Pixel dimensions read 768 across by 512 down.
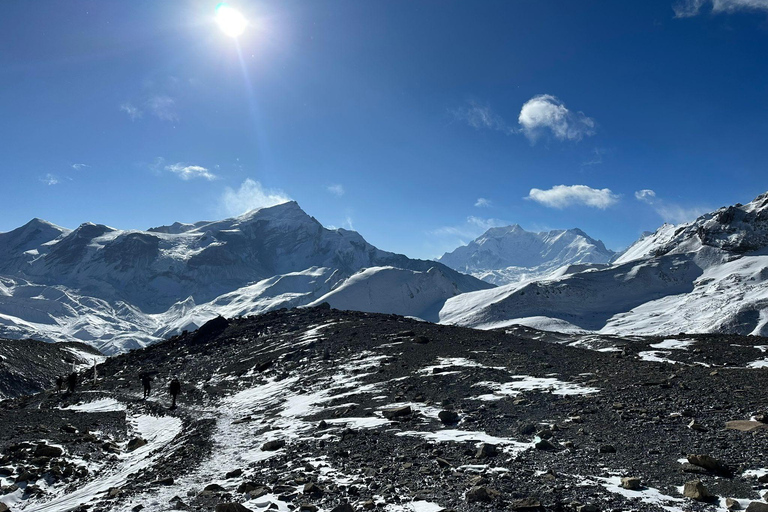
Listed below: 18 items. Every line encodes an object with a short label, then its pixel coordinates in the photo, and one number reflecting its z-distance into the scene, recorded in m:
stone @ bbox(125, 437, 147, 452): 22.54
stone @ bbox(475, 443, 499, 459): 13.33
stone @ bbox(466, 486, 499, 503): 10.23
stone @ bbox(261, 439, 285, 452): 17.45
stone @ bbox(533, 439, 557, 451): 13.30
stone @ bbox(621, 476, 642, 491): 10.12
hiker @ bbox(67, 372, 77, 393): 41.06
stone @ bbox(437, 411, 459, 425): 17.66
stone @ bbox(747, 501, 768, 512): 8.45
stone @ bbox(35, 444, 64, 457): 19.17
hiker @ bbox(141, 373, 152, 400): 35.97
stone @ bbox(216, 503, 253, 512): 10.77
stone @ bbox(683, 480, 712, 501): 9.28
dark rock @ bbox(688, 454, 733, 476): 10.35
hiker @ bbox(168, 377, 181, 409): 31.32
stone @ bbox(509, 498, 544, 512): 9.52
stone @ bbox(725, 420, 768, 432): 12.82
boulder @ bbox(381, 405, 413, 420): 19.19
